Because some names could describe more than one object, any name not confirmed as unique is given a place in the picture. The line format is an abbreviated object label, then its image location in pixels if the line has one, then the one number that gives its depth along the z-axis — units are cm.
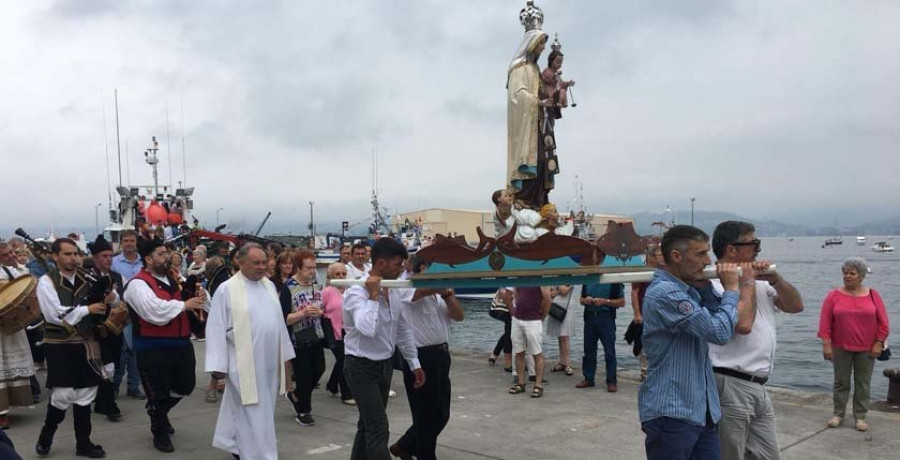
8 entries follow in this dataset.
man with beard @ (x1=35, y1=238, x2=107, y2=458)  619
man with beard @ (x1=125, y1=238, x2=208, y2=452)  613
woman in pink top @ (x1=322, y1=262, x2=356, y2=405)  816
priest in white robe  518
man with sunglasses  412
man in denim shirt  356
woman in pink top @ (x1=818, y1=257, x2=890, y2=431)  683
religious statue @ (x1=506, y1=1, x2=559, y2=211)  799
